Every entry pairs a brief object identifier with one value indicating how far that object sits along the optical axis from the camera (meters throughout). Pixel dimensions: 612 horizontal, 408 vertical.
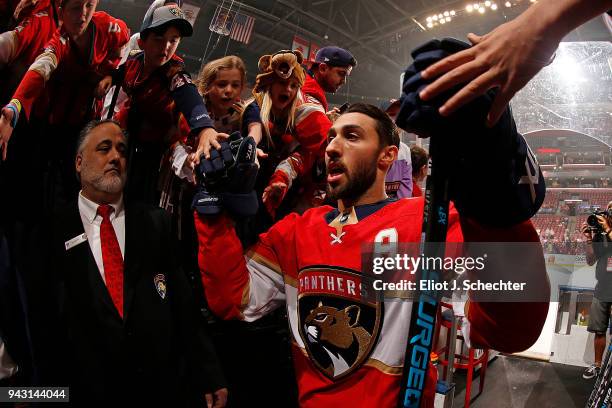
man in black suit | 1.56
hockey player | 1.35
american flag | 5.21
